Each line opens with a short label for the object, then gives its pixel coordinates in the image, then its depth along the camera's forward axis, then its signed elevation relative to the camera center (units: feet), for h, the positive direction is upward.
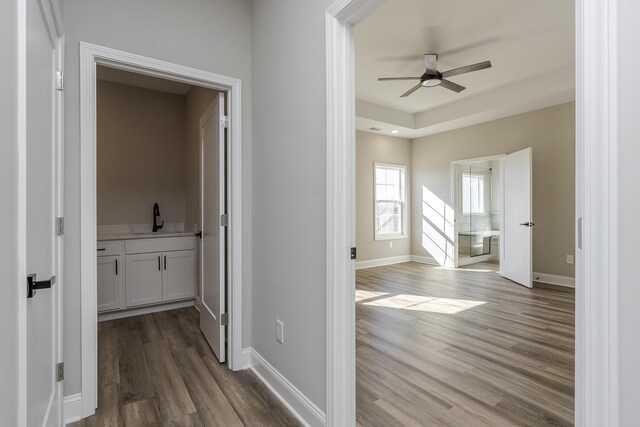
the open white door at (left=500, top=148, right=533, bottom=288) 15.66 -0.48
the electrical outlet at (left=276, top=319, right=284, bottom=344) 6.64 -2.51
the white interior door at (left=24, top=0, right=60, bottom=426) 3.71 -0.07
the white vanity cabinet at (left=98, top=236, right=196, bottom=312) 10.86 -2.15
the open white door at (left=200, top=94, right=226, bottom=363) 8.05 -0.51
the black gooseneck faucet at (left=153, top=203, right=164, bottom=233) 13.74 -0.27
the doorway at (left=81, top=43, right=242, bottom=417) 6.09 +0.55
